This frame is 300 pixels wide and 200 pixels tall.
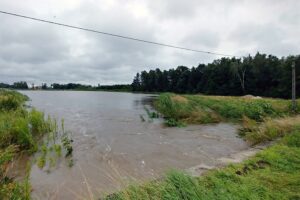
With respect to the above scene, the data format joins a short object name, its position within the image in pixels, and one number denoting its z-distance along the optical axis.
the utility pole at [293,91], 12.85
